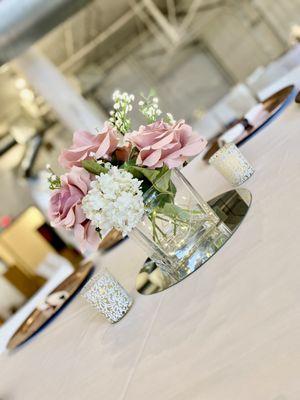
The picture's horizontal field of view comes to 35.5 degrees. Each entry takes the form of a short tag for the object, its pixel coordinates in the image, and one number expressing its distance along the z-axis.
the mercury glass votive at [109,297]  1.09
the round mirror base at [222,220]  1.07
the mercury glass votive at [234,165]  1.24
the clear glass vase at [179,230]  1.04
